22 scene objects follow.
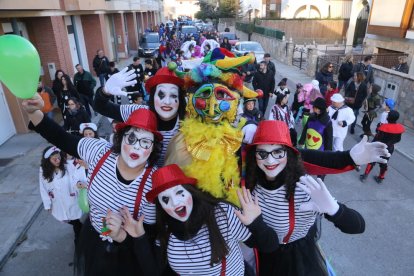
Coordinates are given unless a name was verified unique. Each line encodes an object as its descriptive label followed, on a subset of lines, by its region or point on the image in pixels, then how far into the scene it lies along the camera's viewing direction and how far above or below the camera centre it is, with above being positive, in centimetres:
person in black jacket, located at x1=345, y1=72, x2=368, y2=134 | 722 -190
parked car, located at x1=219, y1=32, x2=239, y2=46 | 2050 -179
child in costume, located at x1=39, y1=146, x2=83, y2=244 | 346 -180
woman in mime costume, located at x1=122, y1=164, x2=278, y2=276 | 192 -126
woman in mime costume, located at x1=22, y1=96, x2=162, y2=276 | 219 -108
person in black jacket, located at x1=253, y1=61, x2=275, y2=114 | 779 -169
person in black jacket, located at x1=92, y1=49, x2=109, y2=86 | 980 -162
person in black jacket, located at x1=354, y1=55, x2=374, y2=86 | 788 -161
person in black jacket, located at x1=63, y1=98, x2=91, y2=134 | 548 -173
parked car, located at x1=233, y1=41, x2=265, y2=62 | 1477 -183
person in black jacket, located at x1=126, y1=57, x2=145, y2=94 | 773 -156
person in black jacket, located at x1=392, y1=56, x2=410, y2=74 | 1006 -184
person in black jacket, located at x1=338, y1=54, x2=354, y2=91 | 912 -178
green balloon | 201 -33
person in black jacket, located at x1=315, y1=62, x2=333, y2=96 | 852 -181
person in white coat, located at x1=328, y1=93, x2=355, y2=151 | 536 -178
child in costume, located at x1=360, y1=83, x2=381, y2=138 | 699 -207
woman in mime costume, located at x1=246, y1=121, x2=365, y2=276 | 196 -116
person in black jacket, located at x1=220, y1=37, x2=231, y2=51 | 1246 -133
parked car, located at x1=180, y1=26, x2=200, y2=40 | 2282 -154
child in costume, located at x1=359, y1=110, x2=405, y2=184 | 497 -186
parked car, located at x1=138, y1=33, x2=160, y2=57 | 1729 -201
